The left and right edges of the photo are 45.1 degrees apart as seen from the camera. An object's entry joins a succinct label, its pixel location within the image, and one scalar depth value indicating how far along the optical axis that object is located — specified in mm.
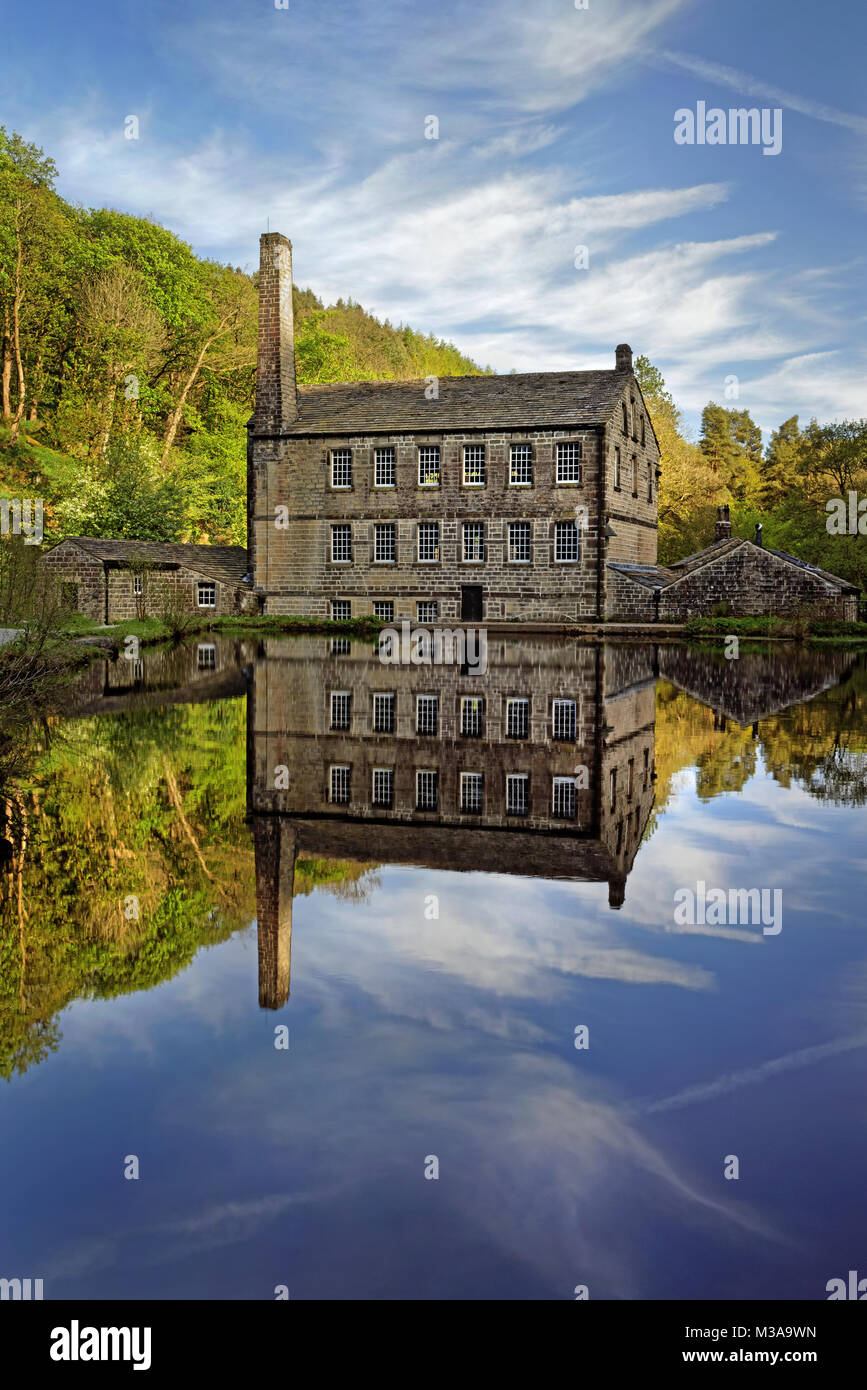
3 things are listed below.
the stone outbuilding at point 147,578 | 43125
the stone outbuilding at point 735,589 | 44000
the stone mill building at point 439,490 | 46719
